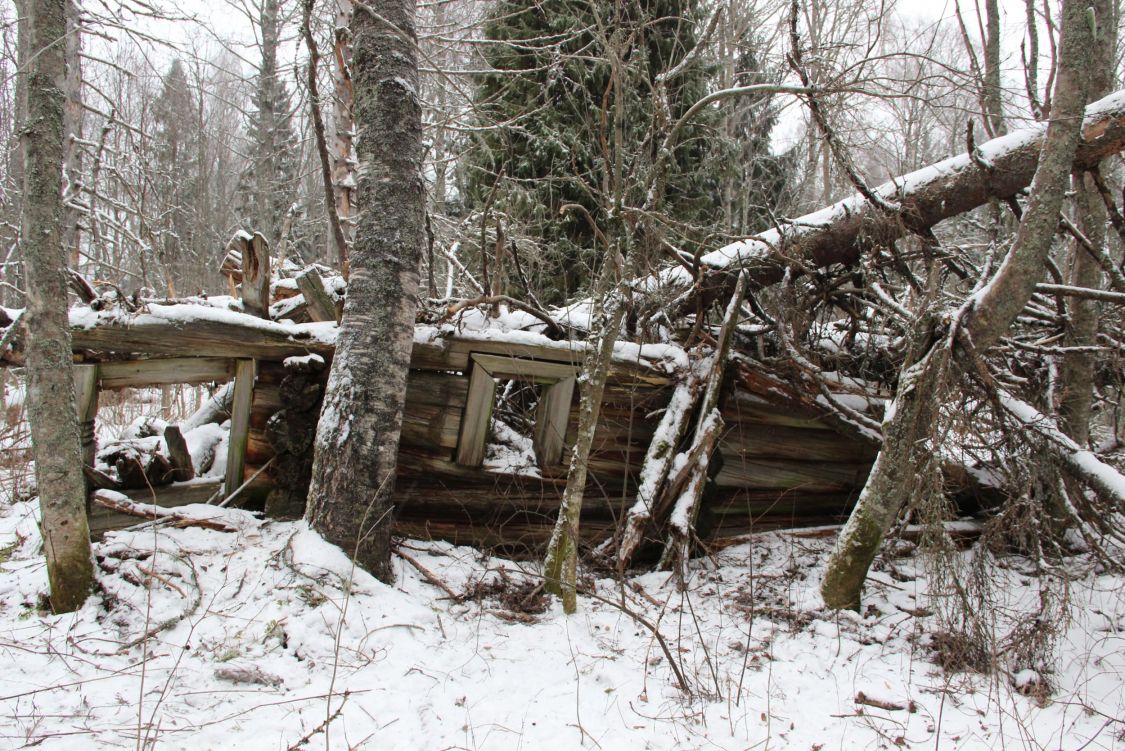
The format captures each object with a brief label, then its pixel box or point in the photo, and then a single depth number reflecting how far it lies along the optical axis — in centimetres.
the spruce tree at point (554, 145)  810
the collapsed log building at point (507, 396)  395
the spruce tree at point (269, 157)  982
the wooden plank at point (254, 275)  428
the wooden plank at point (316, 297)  428
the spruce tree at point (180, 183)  1186
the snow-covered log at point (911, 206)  382
